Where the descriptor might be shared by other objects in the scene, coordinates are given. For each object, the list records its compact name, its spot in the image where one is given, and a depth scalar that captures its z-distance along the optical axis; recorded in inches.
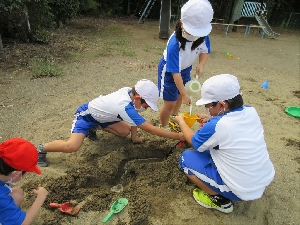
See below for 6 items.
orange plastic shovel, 85.5
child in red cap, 63.8
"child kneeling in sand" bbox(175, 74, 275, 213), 79.2
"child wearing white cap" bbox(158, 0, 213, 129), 100.4
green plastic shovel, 85.1
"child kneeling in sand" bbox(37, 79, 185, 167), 99.0
